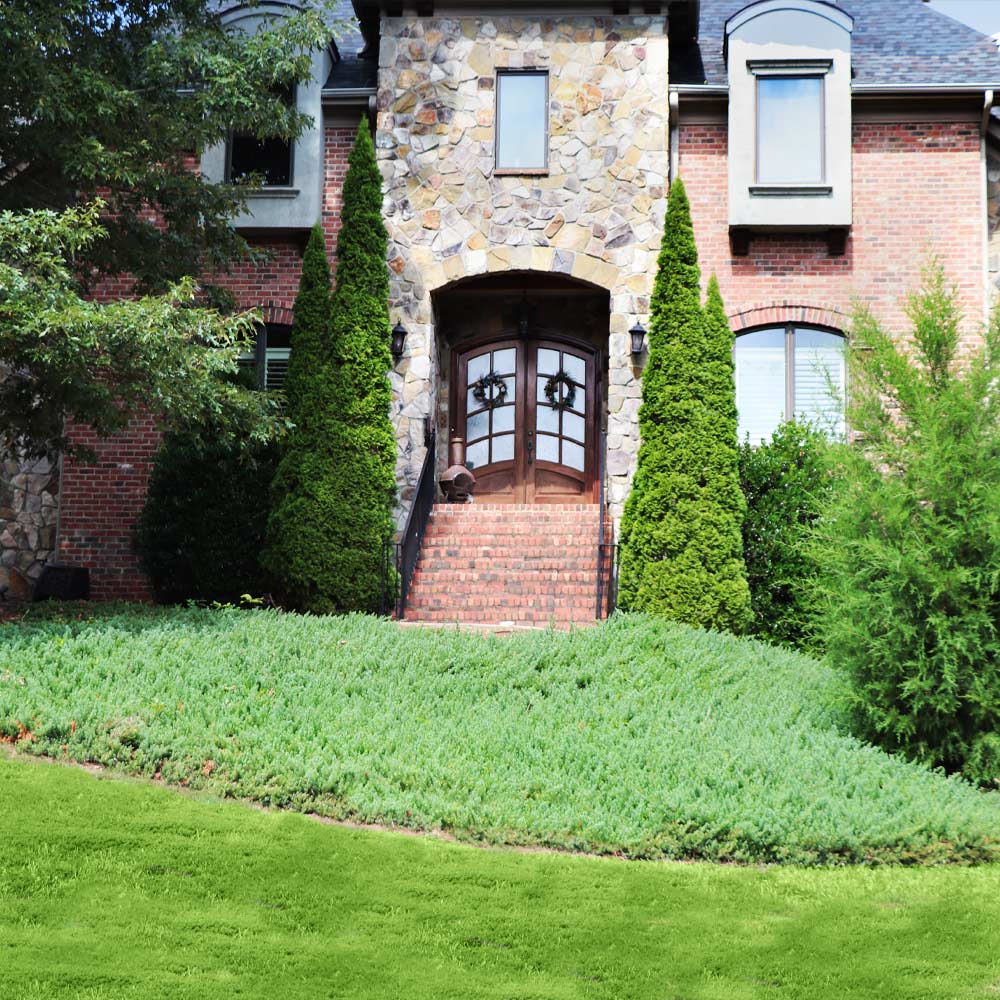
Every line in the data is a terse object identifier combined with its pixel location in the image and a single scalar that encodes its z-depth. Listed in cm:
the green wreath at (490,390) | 1441
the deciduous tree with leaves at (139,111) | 1021
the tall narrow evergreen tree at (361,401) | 1141
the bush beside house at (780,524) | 1148
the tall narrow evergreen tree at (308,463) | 1141
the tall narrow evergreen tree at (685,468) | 1098
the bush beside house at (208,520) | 1216
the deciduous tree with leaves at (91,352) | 902
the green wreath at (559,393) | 1437
